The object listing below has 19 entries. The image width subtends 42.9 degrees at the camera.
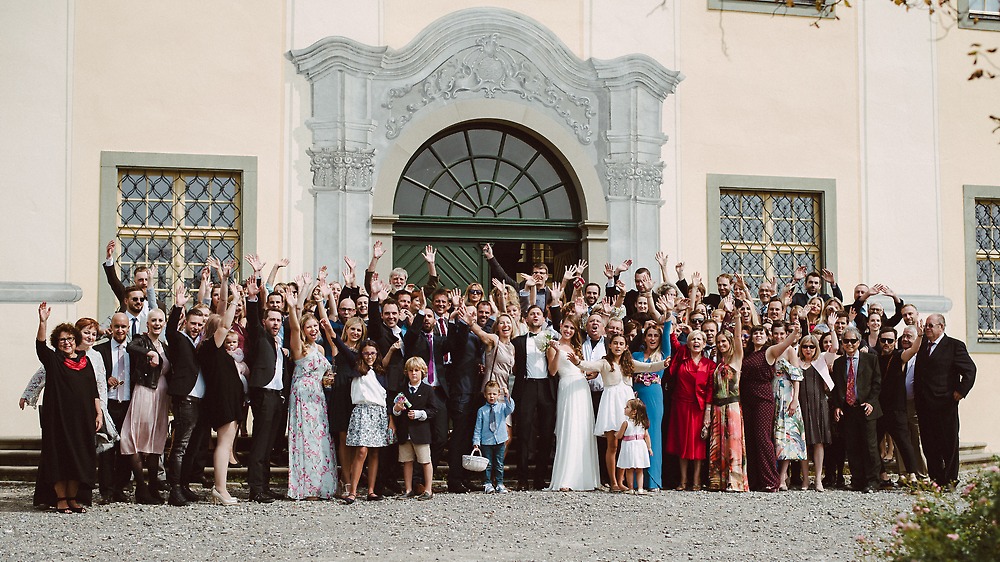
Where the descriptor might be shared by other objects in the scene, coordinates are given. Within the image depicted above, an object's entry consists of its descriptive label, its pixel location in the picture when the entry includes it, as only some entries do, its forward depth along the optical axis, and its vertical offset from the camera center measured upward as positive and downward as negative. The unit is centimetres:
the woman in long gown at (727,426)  1121 -72
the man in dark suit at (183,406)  1021 -51
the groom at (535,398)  1121 -48
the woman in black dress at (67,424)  973 -62
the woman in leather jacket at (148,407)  1022 -52
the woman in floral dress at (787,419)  1137 -67
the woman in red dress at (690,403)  1132 -53
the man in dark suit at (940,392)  1181 -44
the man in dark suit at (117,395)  1033 -43
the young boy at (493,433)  1087 -76
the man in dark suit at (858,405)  1164 -55
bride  1098 -71
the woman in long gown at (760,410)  1134 -59
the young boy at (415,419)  1061 -63
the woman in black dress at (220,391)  1023 -39
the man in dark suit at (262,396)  1038 -43
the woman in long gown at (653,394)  1116 -44
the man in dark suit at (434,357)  1087 -11
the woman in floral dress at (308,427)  1055 -70
